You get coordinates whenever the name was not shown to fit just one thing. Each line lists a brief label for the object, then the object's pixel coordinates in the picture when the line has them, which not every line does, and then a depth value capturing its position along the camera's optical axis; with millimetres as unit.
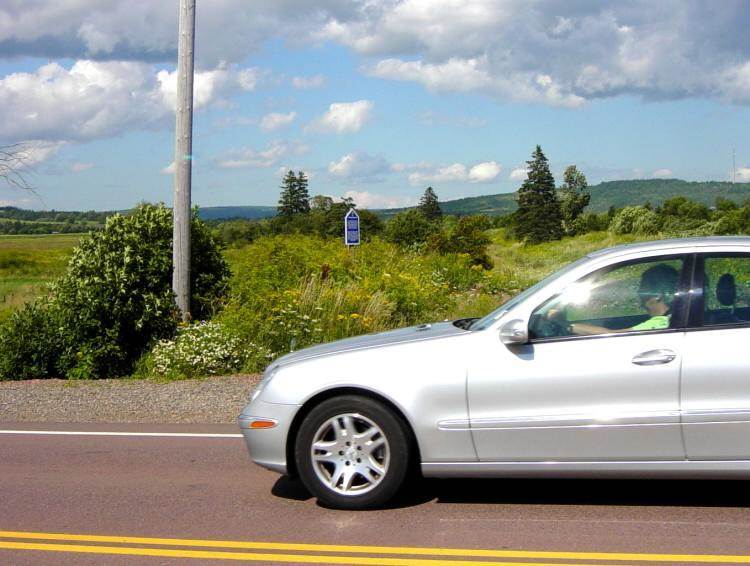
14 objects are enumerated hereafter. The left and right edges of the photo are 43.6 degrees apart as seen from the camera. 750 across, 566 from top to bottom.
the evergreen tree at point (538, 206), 64688
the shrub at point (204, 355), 13016
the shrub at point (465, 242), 30678
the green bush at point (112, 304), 13820
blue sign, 17859
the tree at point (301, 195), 67625
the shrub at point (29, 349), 13758
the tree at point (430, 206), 74062
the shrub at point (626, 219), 44156
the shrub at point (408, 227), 42156
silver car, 5699
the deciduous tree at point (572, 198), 70875
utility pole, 14414
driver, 5926
